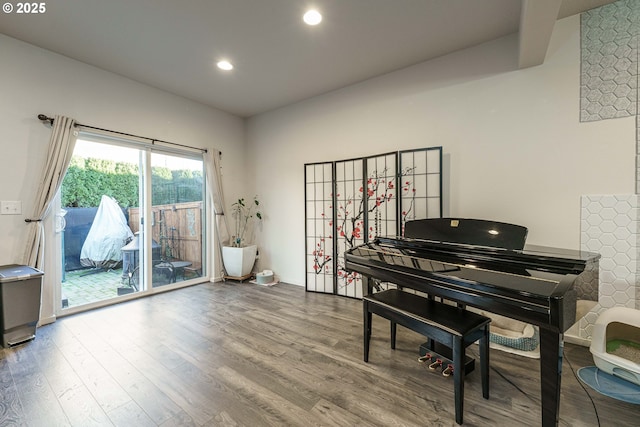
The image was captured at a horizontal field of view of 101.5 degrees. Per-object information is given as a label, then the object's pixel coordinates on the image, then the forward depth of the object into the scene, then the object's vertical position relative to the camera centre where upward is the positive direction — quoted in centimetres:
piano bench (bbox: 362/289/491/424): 143 -69
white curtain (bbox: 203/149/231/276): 416 +30
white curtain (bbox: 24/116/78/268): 260 +34
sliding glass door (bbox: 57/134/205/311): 302 -11
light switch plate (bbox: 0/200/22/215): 249 +6
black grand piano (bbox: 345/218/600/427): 114 -35
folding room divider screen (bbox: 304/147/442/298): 293 +10
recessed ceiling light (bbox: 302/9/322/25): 221 +168
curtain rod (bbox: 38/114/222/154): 266 +98
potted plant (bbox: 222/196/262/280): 421 -58
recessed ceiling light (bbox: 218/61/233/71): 295 +169
